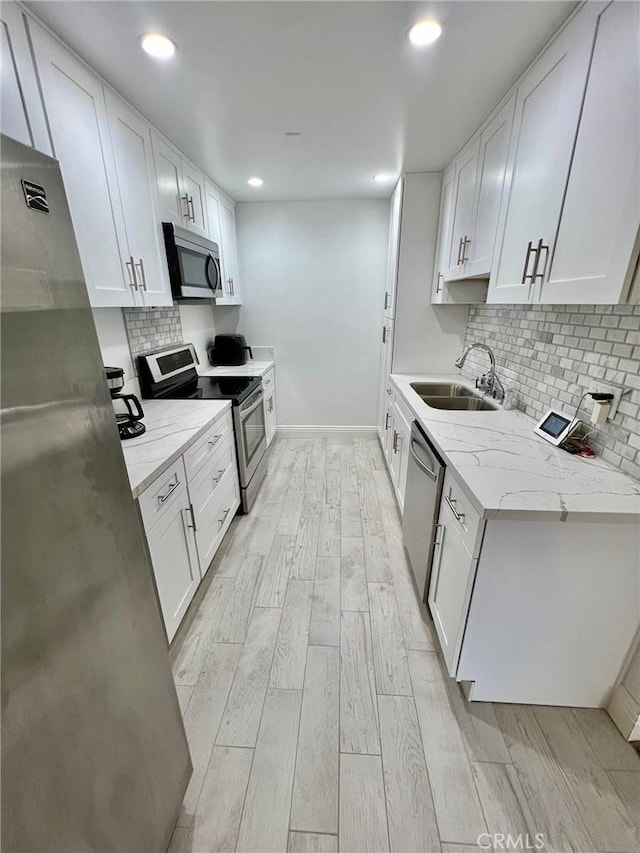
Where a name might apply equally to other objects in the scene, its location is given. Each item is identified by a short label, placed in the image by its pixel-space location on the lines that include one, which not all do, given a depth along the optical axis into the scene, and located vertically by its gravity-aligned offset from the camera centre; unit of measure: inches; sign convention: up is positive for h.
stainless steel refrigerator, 18.9 -16.2
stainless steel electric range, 90.9 -23.3
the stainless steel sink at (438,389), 101.1 -23.4
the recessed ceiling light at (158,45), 48.1 +35.8
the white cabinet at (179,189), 76.7 +27.9
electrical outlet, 50.2 -11.9
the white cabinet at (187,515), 55.2 -38.4
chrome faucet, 83.5 -18.5
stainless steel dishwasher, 60.3 -36.4
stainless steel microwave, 79.3 +10.5
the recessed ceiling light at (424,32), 46.3 +36.1
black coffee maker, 61.3 -20.0
